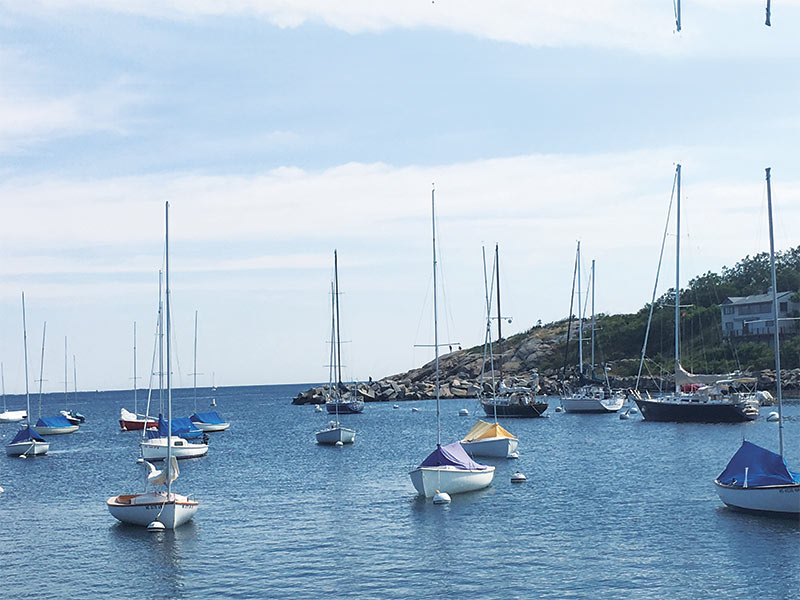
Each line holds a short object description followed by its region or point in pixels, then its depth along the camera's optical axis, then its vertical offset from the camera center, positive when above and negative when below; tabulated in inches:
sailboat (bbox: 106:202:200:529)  1566.2 -249.5
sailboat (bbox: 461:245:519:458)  2498.8 -239.3
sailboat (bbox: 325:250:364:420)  5123.0 -269.7
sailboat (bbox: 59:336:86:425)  5108.3 -335.5
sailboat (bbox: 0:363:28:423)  6122.1 -381.3
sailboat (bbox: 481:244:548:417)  4126.5 -236.7
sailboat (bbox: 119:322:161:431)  4286.4 -301.0
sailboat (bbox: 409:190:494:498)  1822.1 -236.2
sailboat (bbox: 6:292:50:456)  3097.9 -285.8
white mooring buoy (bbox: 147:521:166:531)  1553.9 -278.5
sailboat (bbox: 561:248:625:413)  4286.4 -218.1
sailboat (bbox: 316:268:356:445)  3184.1 -275.4
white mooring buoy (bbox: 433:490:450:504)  1769.2 -271.3
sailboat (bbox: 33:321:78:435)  4214.3 -309.9
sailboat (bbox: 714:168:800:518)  1492.4 -215.7
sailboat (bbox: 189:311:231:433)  4141.2 -294.5
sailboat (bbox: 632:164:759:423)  3373.5 -204.2
